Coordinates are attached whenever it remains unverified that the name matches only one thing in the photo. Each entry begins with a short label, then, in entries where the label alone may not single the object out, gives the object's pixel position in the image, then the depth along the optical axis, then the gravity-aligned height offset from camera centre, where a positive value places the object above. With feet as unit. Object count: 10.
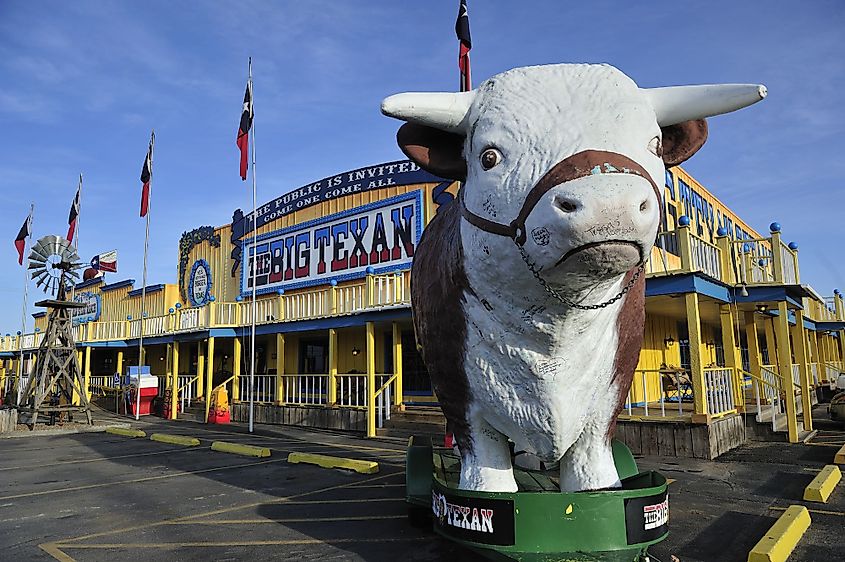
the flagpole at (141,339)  53.93 +2.11
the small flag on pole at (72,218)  65.72 +17.00
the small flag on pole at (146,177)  58.10 +18.97
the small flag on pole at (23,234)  78.43 +18.03
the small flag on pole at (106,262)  73.51 +13.28
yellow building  29.60 +2.79
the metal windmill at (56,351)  45.11 +0.97
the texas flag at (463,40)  33.06 +18.16
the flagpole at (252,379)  41.14 -1.61
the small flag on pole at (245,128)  47.37 +19.26
